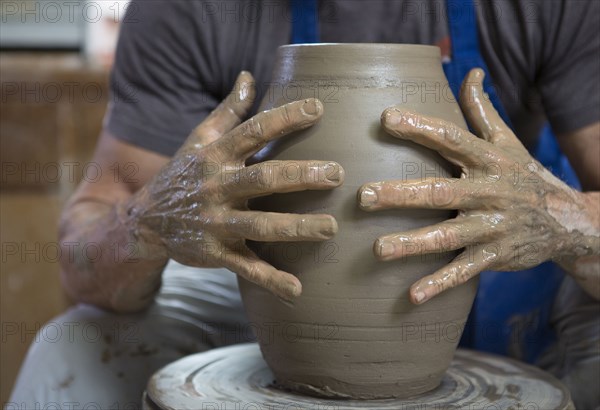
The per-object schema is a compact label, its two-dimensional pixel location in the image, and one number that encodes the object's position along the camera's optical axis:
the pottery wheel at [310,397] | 1.21
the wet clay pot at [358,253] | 1.17
